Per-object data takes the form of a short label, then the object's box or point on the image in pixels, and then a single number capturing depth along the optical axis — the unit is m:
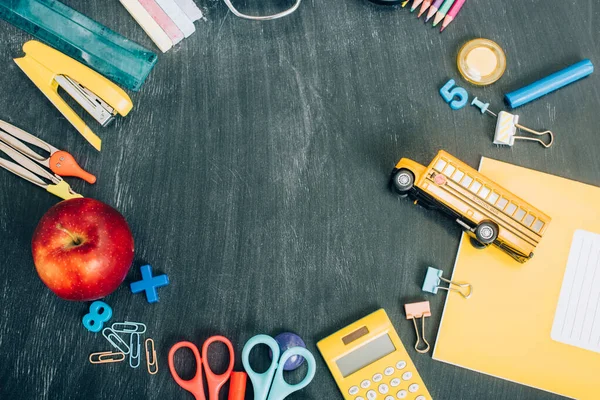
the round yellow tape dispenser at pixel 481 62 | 0.92
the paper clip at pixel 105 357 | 0.87
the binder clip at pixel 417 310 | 0.88
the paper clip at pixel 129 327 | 0.88
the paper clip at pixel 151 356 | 0.87
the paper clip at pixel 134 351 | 0.87
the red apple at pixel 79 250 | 0.80
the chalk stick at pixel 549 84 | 0.90
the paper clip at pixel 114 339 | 0.88
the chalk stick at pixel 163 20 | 0.92
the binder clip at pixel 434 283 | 0.88
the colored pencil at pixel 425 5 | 0.93
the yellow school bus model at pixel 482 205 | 0.84
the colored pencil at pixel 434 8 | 0.93
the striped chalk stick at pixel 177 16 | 0.92
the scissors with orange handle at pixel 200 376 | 0.85
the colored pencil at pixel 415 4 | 0.92
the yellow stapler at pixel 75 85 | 0.89
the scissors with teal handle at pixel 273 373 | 0.84
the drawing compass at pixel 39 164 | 0.88
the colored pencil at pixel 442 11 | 0.93
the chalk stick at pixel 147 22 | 0.92
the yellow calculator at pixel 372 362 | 0.86
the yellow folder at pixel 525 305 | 0.88
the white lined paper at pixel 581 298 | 0.88
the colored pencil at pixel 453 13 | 0.93
